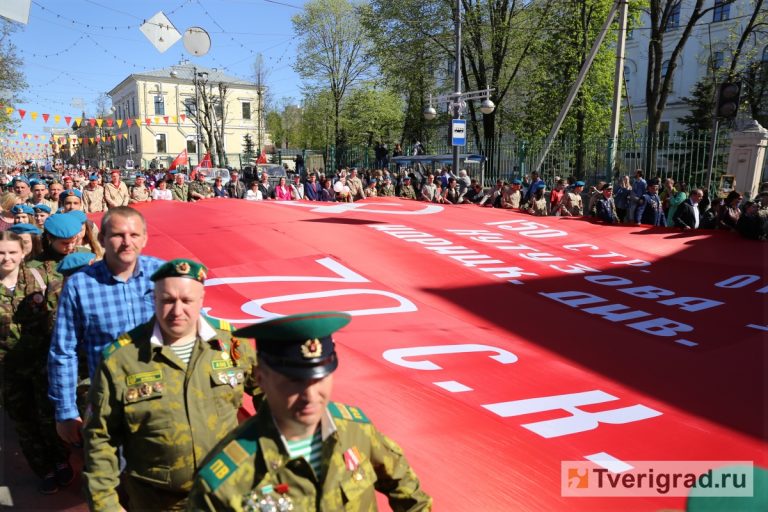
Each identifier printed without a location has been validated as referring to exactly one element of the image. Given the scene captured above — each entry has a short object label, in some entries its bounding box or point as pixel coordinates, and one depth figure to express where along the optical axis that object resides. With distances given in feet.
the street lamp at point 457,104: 53.47
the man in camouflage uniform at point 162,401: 7.30
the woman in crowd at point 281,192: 51.23
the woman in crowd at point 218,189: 50.42
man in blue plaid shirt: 9.03
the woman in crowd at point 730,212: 32.40
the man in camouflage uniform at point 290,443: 5.28
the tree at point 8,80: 92.43
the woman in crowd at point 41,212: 19.67
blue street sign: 53.36
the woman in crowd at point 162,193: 40.16
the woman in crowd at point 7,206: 23.45
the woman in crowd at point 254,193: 46.15
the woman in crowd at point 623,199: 41.65
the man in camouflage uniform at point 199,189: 41.86
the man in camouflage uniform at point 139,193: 36.68
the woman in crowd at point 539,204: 43.19
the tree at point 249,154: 156.87
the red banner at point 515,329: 11.60
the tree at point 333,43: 136.46
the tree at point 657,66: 66.78
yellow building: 199.72
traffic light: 33.01
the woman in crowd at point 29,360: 12.08
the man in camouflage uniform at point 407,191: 56.29
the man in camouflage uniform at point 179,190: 40.90
